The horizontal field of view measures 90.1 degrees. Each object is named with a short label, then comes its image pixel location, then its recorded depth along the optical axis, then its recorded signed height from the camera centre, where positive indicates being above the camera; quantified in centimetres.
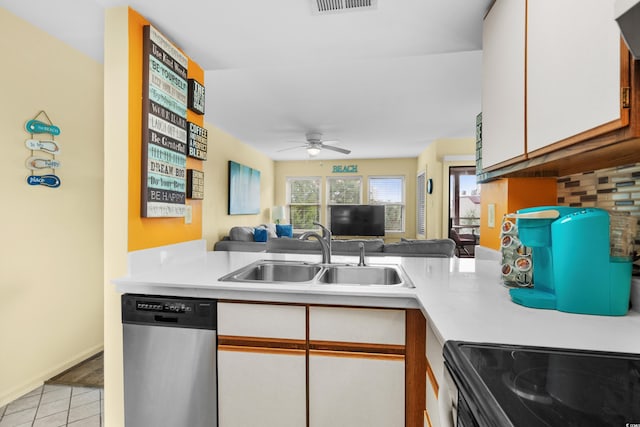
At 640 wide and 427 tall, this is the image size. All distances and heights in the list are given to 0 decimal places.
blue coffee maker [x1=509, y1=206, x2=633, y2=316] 101 -17
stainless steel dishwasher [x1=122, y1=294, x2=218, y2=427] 142 -69
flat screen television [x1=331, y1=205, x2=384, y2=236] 742 -21
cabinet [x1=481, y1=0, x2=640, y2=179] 80 +39
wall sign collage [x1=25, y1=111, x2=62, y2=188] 214 +42
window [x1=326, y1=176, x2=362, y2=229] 775 +49
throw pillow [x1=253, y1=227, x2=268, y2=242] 528 -40
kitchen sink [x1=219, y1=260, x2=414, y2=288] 179 -36
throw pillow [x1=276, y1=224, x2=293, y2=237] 611 -37
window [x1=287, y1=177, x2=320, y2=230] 792 +25
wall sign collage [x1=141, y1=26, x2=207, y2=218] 171 +47
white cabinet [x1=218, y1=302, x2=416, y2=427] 129 -65
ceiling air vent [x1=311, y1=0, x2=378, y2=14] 160 +105
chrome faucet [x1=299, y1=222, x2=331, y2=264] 188 -21
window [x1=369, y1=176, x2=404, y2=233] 762 +34
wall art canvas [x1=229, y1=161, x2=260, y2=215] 548 +40
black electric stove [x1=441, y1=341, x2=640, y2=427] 53 -34
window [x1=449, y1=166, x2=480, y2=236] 591 +14
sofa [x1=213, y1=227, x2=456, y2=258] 308 -36
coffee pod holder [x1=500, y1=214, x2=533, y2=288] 126 -20
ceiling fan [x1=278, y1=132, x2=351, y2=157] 516 +112
